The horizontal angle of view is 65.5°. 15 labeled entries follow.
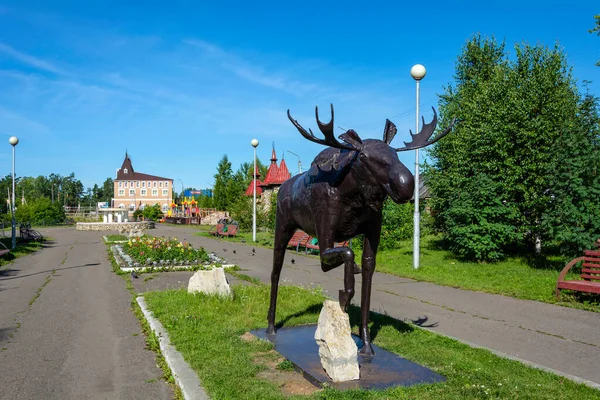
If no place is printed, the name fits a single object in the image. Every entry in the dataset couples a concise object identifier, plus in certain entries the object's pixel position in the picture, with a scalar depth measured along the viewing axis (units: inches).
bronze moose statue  167.2
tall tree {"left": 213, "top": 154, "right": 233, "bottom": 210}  2529.5
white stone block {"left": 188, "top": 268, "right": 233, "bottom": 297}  352.8
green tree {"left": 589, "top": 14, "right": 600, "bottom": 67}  622.3
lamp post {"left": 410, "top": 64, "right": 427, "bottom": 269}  551.8
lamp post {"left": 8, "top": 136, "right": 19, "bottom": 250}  868.7
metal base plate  175.0
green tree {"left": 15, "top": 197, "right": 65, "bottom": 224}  2047.2
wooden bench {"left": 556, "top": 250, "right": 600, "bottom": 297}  355.3
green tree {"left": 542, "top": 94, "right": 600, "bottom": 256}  462.6
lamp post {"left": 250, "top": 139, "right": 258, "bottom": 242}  994.1
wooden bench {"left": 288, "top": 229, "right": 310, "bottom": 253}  850.9
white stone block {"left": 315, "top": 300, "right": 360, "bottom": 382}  173.9
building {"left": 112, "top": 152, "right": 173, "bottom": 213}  3934.5
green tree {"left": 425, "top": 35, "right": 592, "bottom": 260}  592.7
